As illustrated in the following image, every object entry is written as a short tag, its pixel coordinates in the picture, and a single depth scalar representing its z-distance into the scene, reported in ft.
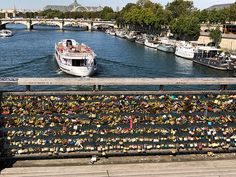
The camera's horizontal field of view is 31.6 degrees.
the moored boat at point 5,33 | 264.56
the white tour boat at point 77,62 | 115.67
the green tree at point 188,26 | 224.94
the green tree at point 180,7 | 311.06
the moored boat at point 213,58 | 140.14
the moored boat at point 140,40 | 245.86
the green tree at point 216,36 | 197.57
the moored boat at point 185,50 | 165.07
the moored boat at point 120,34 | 303.17
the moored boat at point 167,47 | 192.03
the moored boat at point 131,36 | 270.26
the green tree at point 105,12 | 499.51
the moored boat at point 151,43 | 215.18
